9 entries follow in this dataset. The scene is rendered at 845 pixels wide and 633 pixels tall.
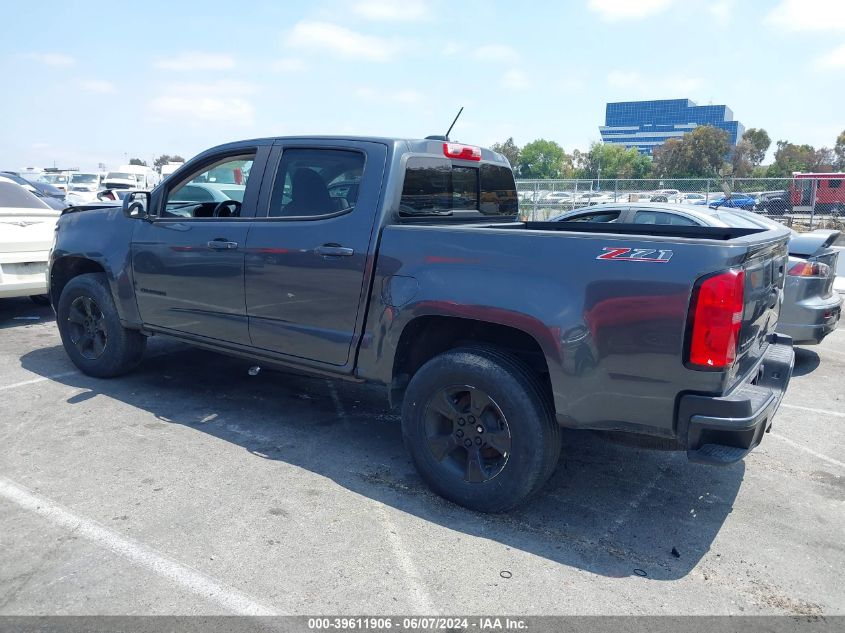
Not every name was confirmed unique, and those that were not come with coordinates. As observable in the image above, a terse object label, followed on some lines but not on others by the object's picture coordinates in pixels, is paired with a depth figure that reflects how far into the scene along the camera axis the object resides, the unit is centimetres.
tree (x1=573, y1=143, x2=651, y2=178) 8834
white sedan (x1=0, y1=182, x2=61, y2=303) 741
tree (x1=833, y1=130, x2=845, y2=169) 6931
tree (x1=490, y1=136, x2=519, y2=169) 9738
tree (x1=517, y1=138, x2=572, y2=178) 10138
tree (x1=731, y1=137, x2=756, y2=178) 6888
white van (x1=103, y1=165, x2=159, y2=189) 2914
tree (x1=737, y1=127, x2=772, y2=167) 7731
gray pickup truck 307
